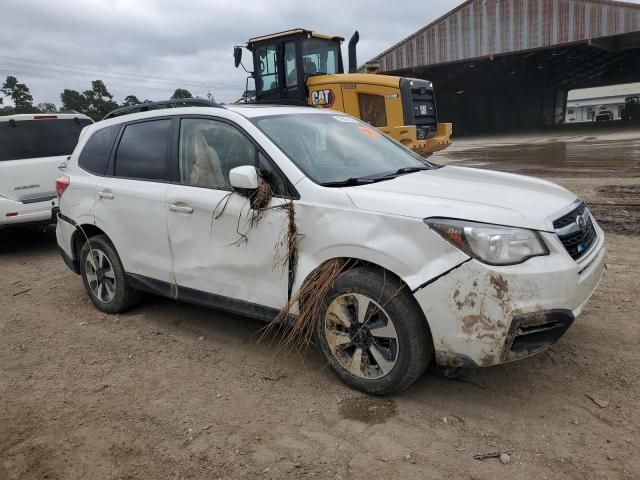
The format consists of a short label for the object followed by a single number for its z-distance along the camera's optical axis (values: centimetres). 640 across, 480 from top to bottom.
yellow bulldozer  1106
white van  735
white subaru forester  292
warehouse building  2609
